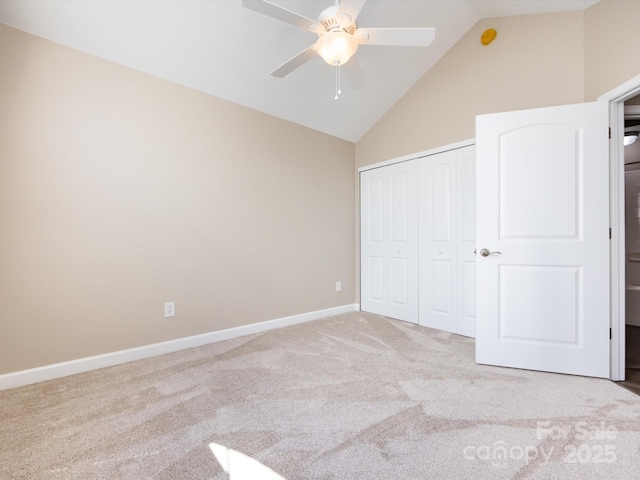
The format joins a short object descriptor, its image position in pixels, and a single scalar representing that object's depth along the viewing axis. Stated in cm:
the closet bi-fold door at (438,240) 326
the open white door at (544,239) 214
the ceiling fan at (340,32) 170
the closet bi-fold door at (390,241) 365
